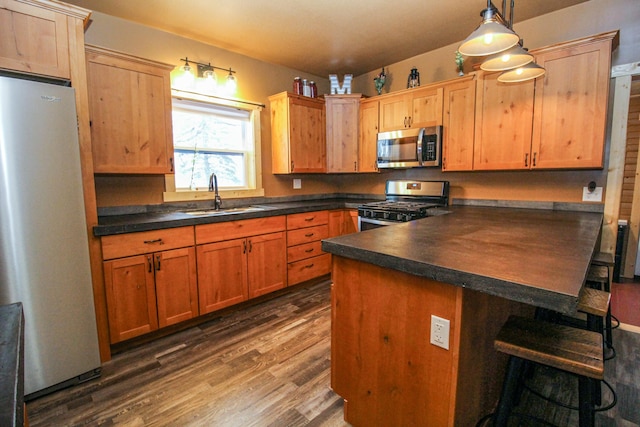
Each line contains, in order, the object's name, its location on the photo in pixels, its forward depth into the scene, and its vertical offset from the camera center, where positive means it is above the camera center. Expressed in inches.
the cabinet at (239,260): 102.2 -28.1
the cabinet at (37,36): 66.4 +33.3
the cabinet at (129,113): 89.0 +21.8
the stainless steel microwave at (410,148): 126.6 +14.6
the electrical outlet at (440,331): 44.1 -21.9
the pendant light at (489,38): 58.4 +28.6
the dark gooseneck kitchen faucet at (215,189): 124.6 -2.4
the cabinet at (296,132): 142.5 +23.8
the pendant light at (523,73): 78.0 +28.6
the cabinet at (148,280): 83.6 -28.3
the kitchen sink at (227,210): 115.1 -11.0
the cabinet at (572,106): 91.4 +22.8
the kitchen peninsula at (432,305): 39.5 -19.9
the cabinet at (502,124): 104.5 +19.9
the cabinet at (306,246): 129.5 -28.1
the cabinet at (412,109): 126.6 +31.8
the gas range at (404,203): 120.4 -9.7
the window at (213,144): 122.1 +16.6
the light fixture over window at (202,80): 117.3 +41.3
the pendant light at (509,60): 69.7 +28.5
